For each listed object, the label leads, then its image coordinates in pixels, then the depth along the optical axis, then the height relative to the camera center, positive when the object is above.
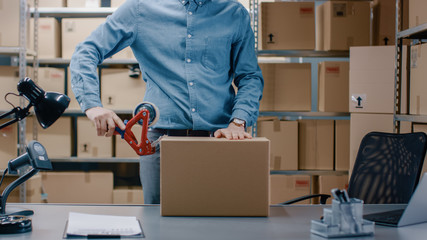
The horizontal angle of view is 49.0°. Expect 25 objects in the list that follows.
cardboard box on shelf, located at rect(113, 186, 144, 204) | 3.53 -0.66
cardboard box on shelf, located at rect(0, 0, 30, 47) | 3.26 +0.60
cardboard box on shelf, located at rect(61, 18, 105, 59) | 3.52 +0.59
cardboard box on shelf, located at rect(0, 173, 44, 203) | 3.29 -0.59
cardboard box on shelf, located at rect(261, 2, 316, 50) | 3.14 +0.57
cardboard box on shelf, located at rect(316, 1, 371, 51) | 3.14 +0.57
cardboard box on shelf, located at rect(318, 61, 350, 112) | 3.14 +0.16
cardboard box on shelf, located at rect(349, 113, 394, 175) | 2.79 -0.10
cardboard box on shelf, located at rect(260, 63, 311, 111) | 3.17 +0.15
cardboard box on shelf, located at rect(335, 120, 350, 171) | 3.20 -0.25
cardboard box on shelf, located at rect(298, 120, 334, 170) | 3.23 -0.24
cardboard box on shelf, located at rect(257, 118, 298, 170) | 3.20 -0.21
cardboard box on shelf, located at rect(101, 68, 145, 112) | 3.50 +0.13
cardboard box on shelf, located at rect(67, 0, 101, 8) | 3.56 +0.80
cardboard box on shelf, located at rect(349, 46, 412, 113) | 2.77 +0.18
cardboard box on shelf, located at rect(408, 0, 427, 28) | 2.28 +0.48
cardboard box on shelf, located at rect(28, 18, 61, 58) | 3.52 +0.54
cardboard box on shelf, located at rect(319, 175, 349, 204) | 3.19 -0.50
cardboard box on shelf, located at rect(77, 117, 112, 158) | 3.54 -0.26
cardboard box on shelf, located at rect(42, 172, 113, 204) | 3.51 -0.59
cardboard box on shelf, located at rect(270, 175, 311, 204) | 3.18 -0.53
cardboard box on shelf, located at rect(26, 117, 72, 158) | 3.54 -0.21
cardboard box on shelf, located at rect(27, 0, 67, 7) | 3.56 +0.80
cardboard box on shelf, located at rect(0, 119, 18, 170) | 3.28 -0.25
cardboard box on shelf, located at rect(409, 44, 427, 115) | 2.31 +0.14
